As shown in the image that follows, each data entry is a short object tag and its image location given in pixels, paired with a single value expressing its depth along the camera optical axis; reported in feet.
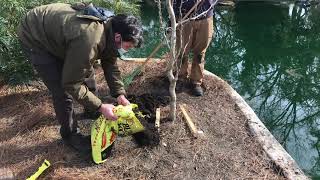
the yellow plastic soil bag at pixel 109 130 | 7.06
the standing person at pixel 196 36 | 9.39
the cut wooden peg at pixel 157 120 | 8.30
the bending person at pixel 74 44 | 6.06
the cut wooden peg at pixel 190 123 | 8.26
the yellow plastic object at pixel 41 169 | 6.98
